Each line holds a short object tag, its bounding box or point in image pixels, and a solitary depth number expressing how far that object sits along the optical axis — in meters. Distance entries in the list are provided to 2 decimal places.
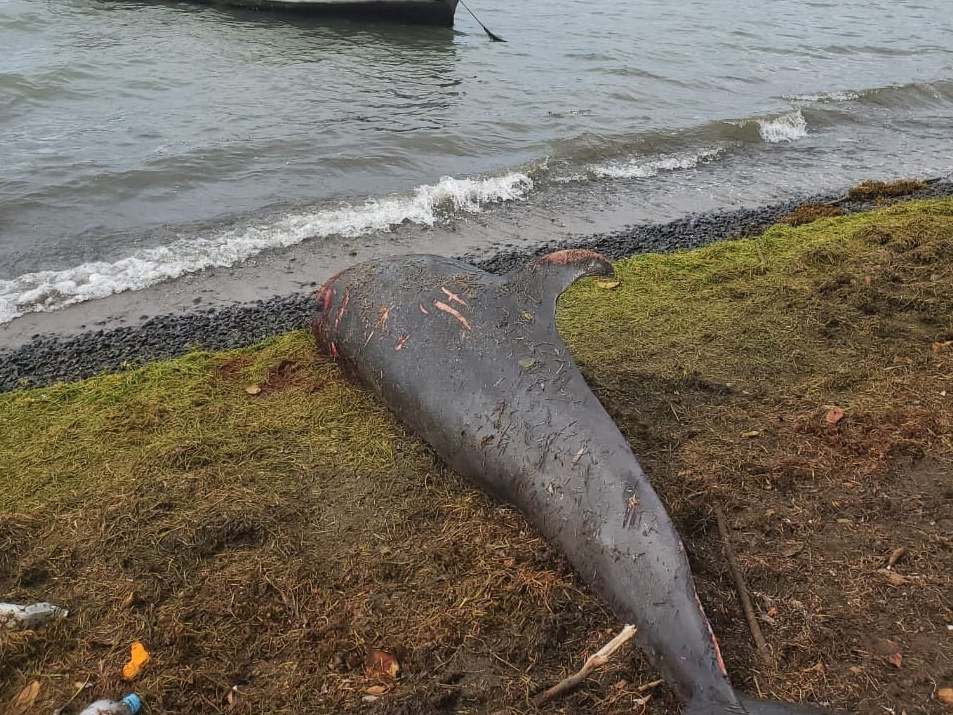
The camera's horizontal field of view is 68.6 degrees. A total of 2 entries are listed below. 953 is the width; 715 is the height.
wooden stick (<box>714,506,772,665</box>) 2.94
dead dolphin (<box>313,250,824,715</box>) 2.85
